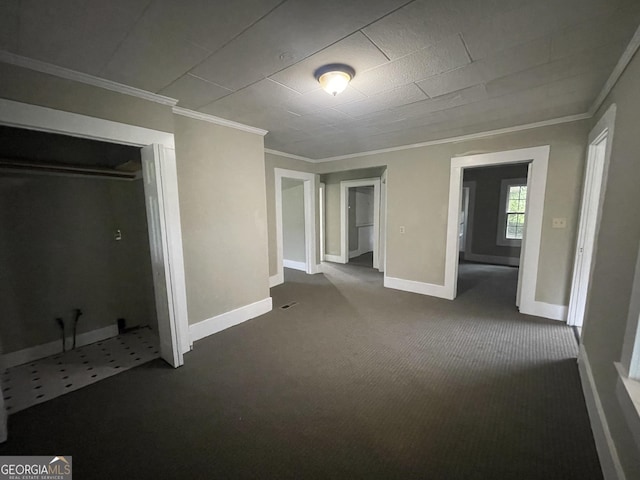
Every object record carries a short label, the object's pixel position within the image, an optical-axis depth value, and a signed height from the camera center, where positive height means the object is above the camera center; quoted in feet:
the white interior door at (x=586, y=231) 8.69 -0.90
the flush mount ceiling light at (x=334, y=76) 5.82 +3.14
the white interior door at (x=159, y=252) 6.94 -1.21
